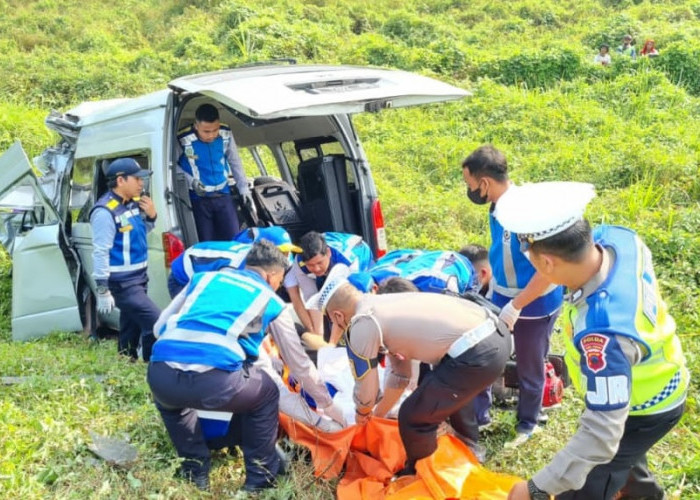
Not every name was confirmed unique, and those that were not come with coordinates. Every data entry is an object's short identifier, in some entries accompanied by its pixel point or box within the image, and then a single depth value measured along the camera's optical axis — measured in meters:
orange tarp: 2.88
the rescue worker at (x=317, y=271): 4.32
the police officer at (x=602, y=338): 2.02
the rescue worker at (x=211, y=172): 4.87
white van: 4.01
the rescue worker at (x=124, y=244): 4.59
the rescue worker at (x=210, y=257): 4.04
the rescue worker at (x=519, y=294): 3.54
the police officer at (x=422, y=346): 2.91
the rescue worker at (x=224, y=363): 3.00
